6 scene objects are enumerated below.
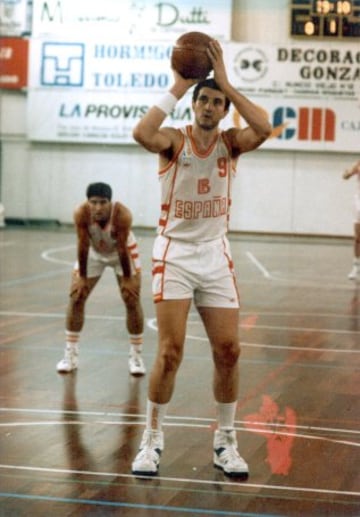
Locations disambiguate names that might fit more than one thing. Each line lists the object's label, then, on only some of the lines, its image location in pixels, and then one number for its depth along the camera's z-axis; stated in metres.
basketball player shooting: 5.27
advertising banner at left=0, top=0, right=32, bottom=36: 17.01
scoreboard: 14.21
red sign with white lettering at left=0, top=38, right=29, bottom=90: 23.39
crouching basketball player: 7.82
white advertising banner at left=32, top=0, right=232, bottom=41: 17.59
